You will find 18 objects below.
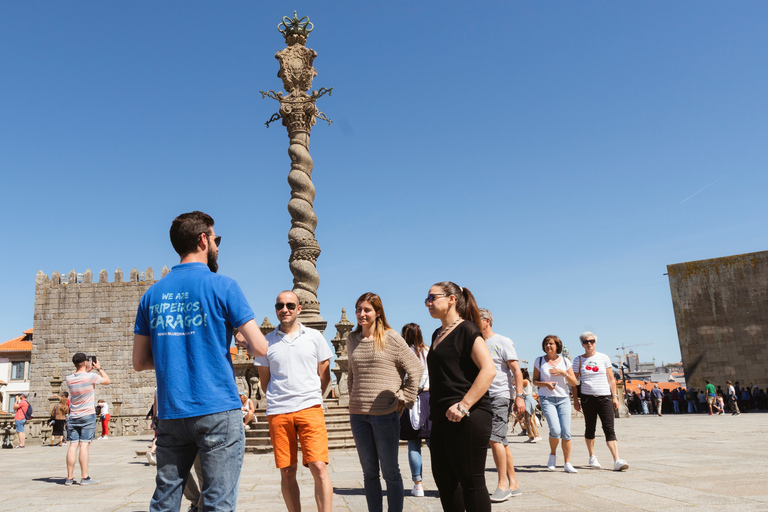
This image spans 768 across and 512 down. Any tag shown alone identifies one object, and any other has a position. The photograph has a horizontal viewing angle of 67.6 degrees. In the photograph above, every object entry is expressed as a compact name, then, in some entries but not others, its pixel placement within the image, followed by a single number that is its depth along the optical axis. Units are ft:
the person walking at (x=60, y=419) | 47.85
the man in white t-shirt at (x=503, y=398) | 16.25
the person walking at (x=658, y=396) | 74.27
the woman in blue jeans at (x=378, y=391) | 12.75
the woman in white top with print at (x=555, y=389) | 21.62
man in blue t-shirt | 7.88
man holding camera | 21.44
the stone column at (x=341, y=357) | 44.01
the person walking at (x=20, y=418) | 53.11
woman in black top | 10.46
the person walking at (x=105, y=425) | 66.28
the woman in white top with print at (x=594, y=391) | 21.76
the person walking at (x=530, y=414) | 38.15
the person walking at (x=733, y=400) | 67.31
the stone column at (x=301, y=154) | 47.42
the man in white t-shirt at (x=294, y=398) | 12.11
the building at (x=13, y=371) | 132.67
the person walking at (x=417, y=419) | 17.71
